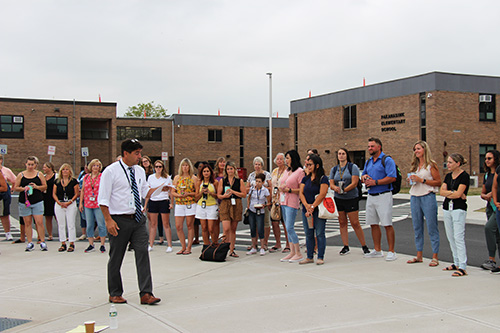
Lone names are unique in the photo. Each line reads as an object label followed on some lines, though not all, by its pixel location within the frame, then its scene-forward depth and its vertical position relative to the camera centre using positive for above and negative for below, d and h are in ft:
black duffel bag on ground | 29.63 -5.21
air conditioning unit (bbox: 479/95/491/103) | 124.57 +17.96
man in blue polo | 27.84 -1.33
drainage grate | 17.15 -5.60
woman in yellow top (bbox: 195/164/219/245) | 32.24 -2.70
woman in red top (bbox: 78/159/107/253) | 34.19 -2.45
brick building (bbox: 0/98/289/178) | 146.61 +13.01
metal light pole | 133.28 +21.26
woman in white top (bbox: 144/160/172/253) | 34.78 -2.45
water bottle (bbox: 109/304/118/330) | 15.64 -4.95
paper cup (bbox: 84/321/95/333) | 14.83 -4.88
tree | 260.62 +32.37
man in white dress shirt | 19.87 -2.12
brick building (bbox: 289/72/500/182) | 122.72 +13.93
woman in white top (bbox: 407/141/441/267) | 26.37 -1.55
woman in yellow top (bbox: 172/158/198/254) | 33.53 -2.30
